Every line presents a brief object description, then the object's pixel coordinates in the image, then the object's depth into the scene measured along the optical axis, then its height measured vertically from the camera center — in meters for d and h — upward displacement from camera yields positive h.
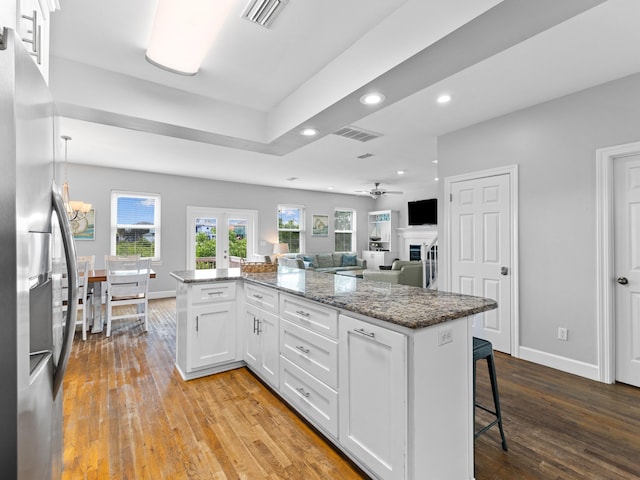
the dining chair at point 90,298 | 4.37 -0.79
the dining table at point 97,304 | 4.23 -0.85
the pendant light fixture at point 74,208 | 4.19 +0.49
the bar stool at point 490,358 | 1.78 -0.69
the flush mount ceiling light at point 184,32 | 1.85 +1.37
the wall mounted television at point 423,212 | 8.59 +0.81
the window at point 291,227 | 8.79 +0.41
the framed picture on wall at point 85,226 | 5.94 +0.29
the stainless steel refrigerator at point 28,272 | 0.62 -0.07
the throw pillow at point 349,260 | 9.17 -0.56
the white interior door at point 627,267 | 2.71 -0.23
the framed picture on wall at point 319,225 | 9.30 +0.47
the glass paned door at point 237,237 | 7.79 +0.10
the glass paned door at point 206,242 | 7.32 -0.02
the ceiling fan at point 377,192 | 7.46 +1.18
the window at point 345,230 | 9.91 +0.36
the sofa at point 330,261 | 8.20 -0.55
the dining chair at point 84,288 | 3.85 -0.58
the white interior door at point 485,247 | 3.47 -0.07
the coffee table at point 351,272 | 8.10 -0.82
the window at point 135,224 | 6.48 +0.36
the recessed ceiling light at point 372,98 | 2.30 +1.07
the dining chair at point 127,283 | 4.07 -0.55
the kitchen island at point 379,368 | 1.43 -0.69
